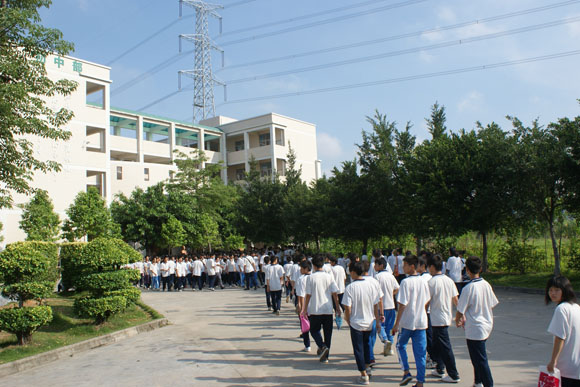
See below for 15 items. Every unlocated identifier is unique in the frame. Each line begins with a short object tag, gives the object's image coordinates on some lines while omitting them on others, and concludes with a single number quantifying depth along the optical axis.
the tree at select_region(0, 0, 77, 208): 9.87
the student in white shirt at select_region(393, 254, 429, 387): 6.11
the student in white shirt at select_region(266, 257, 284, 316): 12.30
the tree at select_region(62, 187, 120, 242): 26.05
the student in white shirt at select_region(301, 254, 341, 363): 7.58
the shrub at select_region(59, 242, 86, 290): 16.75
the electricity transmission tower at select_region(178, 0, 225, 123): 49.19
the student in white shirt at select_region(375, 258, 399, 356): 7.82
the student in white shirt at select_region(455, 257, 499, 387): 5.53
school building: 30.17
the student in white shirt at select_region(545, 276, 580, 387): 4.20
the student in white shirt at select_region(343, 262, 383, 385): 6.45
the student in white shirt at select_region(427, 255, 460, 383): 6.26
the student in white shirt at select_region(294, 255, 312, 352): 8.39
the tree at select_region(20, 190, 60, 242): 24.27
